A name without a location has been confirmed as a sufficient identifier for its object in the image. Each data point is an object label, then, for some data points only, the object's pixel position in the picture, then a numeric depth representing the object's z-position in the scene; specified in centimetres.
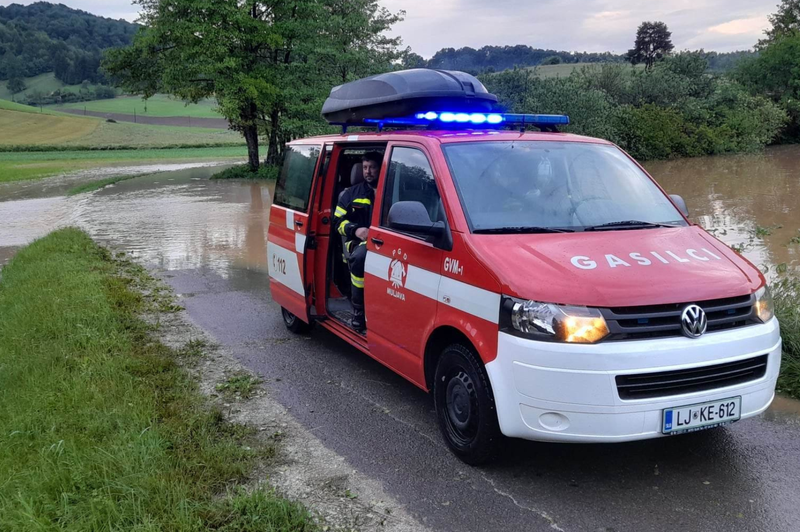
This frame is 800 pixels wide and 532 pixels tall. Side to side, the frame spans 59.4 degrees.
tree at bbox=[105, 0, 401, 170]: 2852
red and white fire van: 348
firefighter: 557
